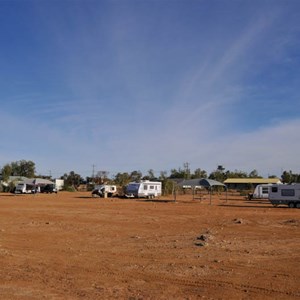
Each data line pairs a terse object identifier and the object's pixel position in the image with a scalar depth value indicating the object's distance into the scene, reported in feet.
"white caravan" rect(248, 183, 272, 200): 137.25
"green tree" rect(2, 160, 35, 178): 290.35
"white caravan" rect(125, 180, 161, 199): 134.79
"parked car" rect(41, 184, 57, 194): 182.21
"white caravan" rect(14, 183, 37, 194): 168.04
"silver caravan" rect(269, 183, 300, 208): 96.59
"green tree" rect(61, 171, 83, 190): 262.87
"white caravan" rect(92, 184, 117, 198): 147.60
